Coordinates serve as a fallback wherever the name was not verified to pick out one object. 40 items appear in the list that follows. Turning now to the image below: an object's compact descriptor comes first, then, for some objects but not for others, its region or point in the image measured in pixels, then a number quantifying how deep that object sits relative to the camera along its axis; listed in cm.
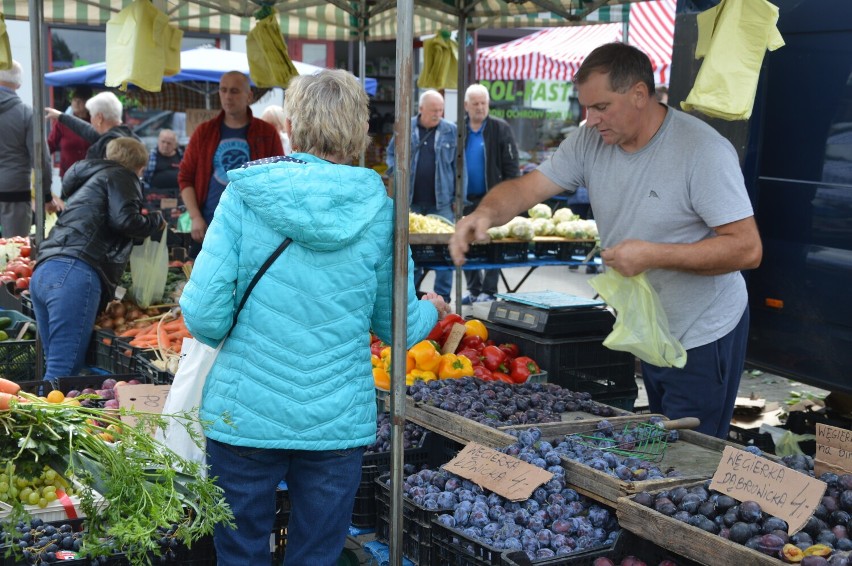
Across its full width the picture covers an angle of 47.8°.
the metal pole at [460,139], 711
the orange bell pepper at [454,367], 457
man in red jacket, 660
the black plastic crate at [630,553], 269
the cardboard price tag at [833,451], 278
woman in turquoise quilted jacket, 257
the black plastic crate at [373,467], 337
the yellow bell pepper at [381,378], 430
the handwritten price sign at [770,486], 249
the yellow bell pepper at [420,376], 443
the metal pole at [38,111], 520
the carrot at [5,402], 232
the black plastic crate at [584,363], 478
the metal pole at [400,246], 265
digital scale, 482
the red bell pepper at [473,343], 494
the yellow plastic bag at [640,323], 353
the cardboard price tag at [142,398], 363
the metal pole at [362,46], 784
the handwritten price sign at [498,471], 292
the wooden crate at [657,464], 284
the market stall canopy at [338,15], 701
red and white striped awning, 1446
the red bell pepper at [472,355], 476
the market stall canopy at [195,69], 1118
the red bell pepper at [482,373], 453
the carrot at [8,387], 263
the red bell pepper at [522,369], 462
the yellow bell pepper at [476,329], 513
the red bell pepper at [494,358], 472
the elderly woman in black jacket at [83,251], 527
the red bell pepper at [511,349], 489
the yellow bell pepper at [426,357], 462
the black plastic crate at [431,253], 772
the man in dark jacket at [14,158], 870
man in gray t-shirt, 341
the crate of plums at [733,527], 238
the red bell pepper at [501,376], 457
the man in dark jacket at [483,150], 977
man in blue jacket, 959
